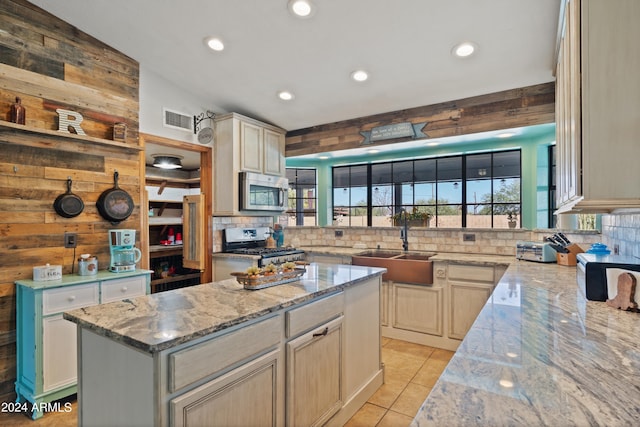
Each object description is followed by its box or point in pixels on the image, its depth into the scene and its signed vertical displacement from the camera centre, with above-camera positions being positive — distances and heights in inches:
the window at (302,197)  197.2 +10.0
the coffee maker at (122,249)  120.4 -12.3
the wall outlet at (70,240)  113.4 -8.4
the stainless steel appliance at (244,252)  149.9 -17.7
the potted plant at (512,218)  145.0 -2.4
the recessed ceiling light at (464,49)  103.5 +51.0
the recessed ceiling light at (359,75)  124.6 +51.6
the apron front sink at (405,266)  133.4 -21.6
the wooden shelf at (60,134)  98.6 +25.9
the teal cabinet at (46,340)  94.0 -35.5
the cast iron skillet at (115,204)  121.9 +4.0
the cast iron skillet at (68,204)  111.0 +3.7
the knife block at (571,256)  111.9 -14.3
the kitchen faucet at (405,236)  161.2 -11.1
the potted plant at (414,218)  163.2 -2.2
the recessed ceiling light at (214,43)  113.9 +58.4
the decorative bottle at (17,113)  100.3 +30.4
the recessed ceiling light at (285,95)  144.8 +51.4
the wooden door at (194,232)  155.9 -8.2
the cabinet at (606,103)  47.4 +15.8
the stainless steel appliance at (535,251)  118.5 -13.8
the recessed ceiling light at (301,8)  94.3 +58.6
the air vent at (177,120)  143.2 +41.1
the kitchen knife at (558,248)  113.3 -11.9
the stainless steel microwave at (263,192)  155.1 +10.8
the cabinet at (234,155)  154.8 +28.3
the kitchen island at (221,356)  46.7 -23.4
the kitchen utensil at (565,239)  116.3 -9.1
